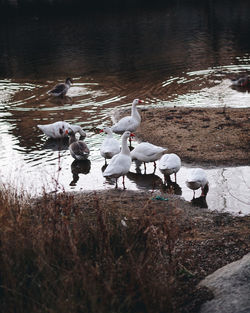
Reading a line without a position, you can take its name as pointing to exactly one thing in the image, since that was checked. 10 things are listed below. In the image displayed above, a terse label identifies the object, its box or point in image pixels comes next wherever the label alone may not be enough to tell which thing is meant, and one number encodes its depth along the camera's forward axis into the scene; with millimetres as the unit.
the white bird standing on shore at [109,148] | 11553
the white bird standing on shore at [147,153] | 10945
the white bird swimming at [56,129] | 13609
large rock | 4875
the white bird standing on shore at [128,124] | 13484
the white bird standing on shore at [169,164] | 10062
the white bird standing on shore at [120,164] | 9961
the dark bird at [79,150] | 11836
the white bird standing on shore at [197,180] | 9211
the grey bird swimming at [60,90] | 18672
